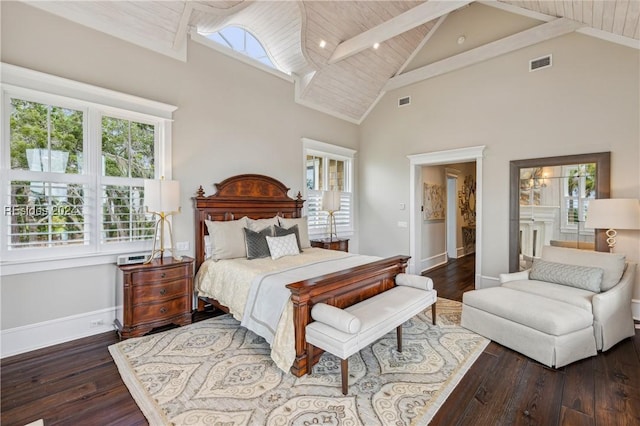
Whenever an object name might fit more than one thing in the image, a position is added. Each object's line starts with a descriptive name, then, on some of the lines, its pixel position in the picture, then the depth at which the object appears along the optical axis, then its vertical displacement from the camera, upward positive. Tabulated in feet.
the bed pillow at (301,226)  14.92 -0.81
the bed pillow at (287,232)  13.67 -1.00
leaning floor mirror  12.87 +0.39
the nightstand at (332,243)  17.22 -1.99
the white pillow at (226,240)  12.23 -1.23
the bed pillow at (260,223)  13.74 -0.61
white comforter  8.12 -2.58
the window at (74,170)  9.27 +1.49
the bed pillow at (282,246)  12.59 -1.57
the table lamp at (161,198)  10.66 +0.48
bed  8.03 -2.02
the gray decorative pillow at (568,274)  10.13 -2.41
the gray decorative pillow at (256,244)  12.39 -1.45
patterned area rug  6.61 -4.56
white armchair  8.63 -3.15
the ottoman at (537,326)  8.46 -3.65
